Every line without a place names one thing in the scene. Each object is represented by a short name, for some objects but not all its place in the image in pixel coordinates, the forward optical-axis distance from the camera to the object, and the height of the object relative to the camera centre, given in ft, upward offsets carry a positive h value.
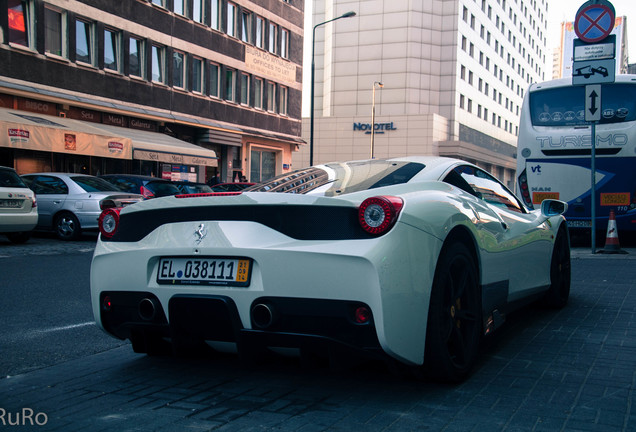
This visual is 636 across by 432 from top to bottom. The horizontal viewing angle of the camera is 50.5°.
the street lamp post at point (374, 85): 172.55 +24.54
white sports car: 10.28 -1.54
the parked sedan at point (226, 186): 59.88 -1.10
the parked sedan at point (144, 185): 50.52 -0.90
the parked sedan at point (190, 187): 52.05 -1.05
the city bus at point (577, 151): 41.19 +1.78
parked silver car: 47.26 -1.90
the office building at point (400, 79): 189.47 +28.40
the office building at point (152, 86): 71.87 +11.81
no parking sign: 35.45 +8.41
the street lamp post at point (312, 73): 96.61 +14.61
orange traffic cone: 37.65 -3.42
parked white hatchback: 41.50 -2.14
